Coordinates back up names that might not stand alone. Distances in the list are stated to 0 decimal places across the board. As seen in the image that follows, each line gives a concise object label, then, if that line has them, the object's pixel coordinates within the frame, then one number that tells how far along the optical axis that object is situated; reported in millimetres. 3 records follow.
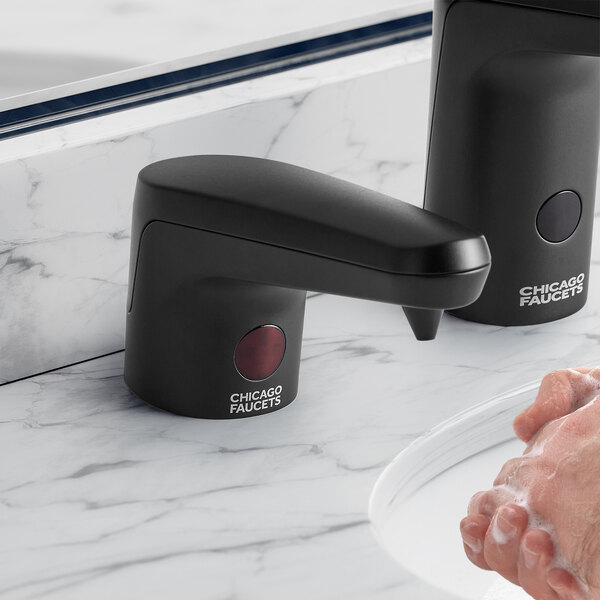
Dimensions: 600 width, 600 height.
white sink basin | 1023
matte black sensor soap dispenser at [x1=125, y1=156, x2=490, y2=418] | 972
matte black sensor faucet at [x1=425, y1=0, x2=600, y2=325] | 1083
